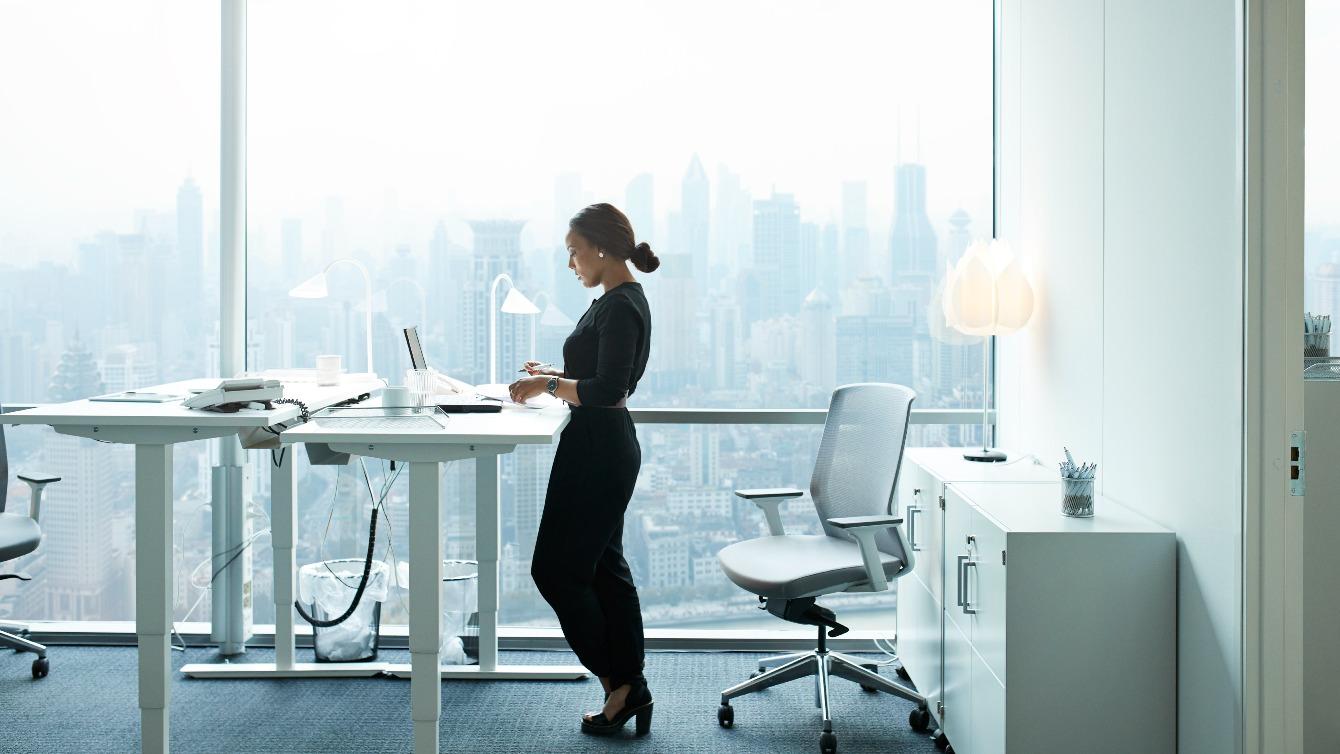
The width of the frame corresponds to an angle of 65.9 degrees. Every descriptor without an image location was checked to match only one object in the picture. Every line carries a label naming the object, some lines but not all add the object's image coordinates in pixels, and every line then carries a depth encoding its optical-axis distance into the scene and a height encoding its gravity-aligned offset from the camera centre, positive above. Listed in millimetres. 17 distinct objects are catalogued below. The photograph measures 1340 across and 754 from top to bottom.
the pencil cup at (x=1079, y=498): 2684 -318
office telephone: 2957 -62
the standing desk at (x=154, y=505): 2850 -372
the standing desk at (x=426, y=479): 2748 -288
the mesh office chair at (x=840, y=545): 3230 -588
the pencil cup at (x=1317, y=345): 2488 +80
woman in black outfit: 3227 -304
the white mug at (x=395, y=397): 3111 -73
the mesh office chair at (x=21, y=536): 3586 -584
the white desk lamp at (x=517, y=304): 3822 +258
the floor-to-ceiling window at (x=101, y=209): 4184 +657
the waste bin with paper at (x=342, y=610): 3957 -914
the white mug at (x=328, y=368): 3803 +16
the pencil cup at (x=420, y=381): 3541 -28
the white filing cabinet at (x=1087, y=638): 2494 -638
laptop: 3281 -94
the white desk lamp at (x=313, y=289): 3805 +310
